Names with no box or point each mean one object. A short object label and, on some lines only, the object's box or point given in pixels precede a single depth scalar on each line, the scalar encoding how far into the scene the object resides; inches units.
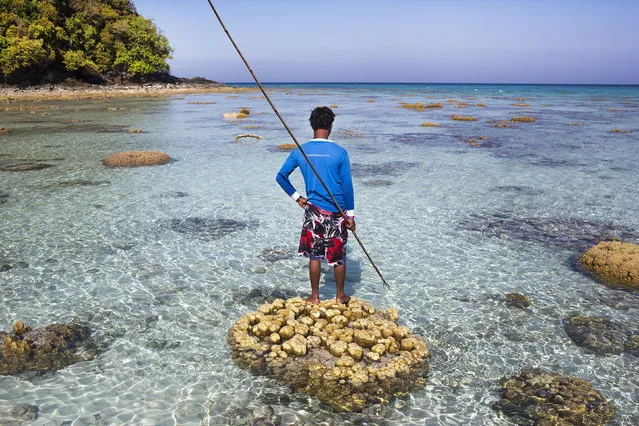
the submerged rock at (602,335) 276.8
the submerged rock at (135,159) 835.0
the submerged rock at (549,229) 470.3
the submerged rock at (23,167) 776.9
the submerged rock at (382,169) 802.8
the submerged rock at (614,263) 370.6
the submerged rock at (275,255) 421.7
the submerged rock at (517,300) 334.0
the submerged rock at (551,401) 214.5
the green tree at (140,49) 3641.7
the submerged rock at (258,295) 341.7
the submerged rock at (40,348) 253.0
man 263.4
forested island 2901.1
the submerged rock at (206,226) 488.4
